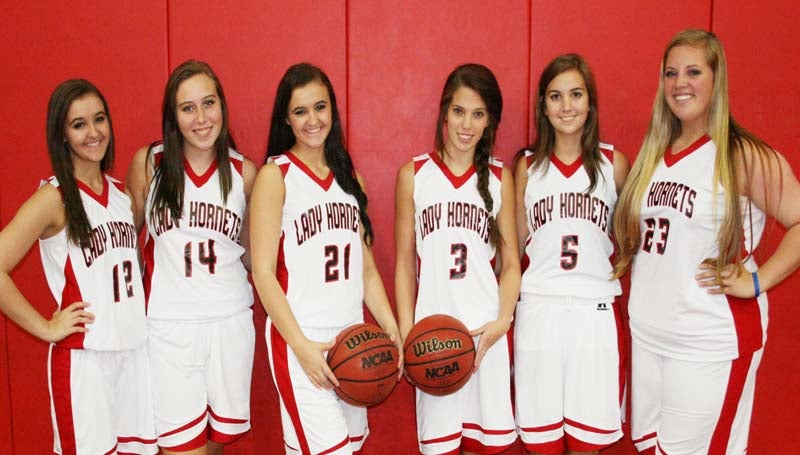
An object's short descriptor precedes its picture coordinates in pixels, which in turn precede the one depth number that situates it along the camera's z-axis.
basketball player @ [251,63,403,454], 1.89
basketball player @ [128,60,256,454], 2.01
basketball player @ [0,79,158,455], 1.86
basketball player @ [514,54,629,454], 2.05
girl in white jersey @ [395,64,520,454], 2.08
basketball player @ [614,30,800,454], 1.85
